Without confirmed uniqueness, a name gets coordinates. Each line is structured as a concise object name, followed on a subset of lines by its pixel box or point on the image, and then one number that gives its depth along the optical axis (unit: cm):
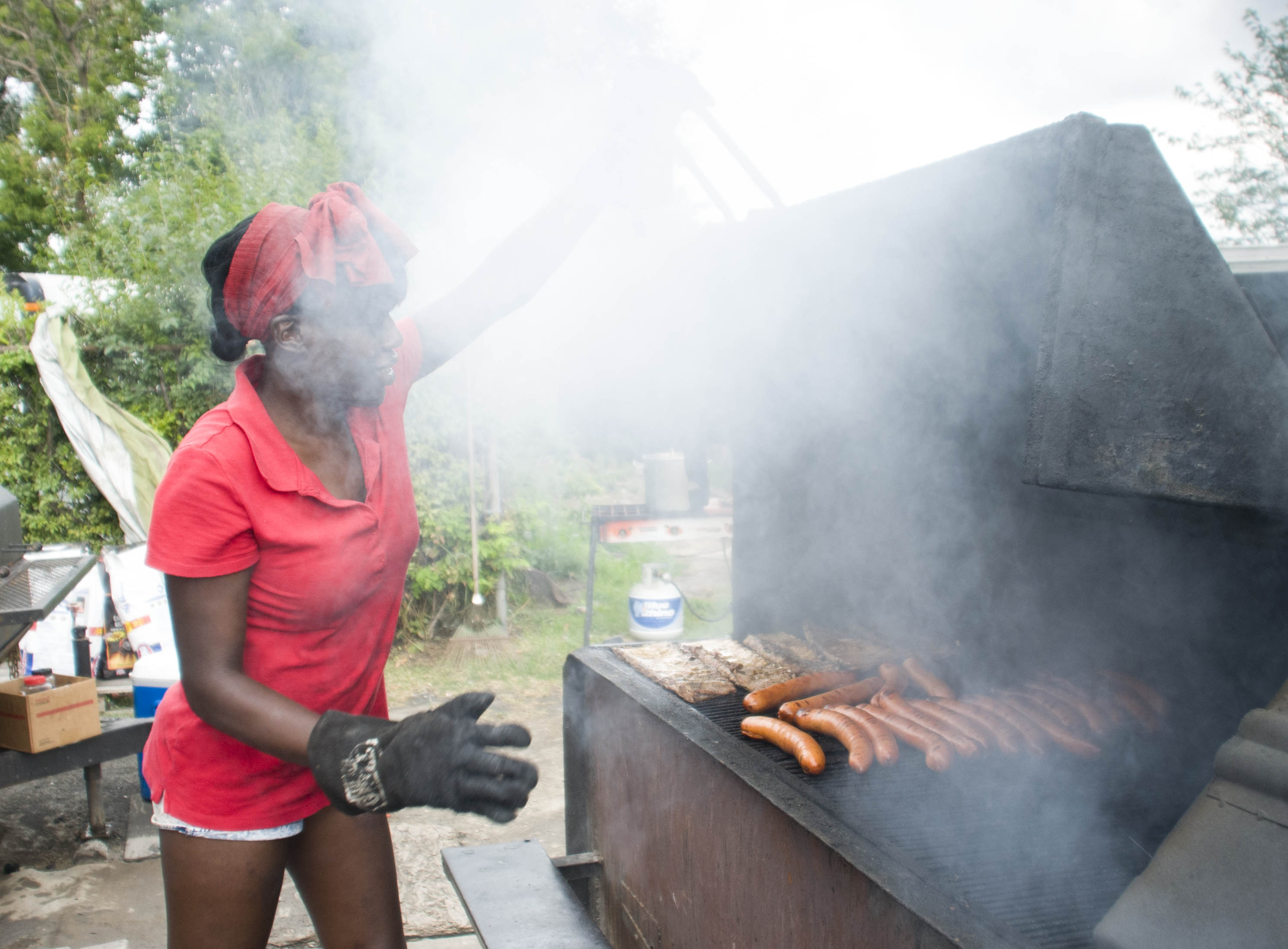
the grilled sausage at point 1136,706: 207
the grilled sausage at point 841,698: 229
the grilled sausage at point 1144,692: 209
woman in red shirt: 139
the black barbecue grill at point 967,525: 134
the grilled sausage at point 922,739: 201
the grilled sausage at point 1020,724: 204
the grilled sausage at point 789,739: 199
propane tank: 603
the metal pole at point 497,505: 674
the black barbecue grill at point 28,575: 293
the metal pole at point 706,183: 226
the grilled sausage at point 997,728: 204
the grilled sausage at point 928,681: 240
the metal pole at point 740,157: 215
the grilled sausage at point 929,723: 203
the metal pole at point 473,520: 655
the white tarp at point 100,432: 638
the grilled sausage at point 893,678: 247
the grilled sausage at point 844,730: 203
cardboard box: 341
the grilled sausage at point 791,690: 237
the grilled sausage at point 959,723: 206
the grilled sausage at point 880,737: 205
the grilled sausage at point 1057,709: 207
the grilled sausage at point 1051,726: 200
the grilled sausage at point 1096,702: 207
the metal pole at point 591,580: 604
